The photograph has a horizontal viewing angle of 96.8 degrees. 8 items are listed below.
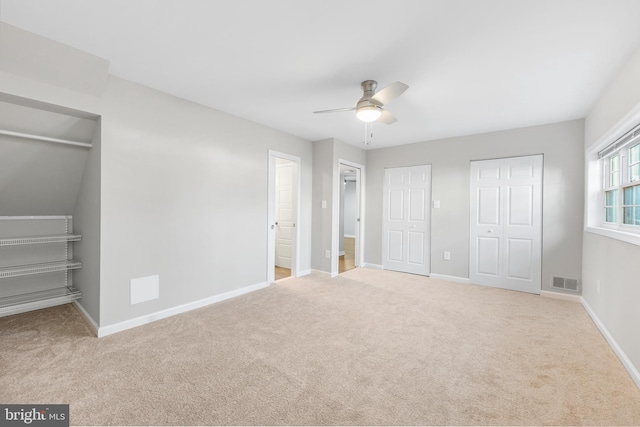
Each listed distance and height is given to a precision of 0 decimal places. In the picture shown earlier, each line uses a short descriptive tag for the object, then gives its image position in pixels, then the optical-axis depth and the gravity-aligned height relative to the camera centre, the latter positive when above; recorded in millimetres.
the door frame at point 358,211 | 4906 -51
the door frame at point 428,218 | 5020 -111
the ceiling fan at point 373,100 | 2438 +1010
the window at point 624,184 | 2531 +286
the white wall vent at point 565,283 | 3805 -966
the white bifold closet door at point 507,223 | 4113 -167
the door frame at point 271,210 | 4270 +9
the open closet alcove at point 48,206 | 2537 +31
